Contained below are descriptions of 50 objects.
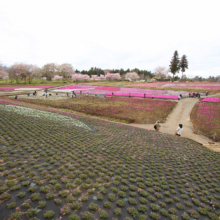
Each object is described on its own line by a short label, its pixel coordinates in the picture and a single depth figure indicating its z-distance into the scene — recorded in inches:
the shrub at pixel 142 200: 218.2
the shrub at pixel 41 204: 179.6
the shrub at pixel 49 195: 195.3
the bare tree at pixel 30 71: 3105.3
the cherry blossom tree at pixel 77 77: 3794.3
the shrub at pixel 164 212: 200.2
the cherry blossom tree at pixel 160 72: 4336.6
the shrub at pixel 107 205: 197.9
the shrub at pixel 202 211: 211.9
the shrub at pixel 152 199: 224.7
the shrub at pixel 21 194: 190.5
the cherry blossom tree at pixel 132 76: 4613.7
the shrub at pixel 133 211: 192.4
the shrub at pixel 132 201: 212.1
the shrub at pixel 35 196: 189.0
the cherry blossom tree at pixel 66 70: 4178.2
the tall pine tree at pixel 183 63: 2977.4
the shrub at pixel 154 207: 207.3
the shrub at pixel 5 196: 182.4
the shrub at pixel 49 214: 167.6
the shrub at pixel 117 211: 189.0
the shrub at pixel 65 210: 176.6
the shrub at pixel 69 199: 195.5
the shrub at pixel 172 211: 207.0
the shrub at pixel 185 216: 199.5
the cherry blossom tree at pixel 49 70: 4087.1
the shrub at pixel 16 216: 158.2
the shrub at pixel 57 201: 188.7
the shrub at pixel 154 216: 192.1
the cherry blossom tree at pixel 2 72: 2868.1
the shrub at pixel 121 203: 204.8
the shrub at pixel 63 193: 203.6
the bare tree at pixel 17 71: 3009.4
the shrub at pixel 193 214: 204.7
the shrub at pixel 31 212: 165.0
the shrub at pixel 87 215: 175.0
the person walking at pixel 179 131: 604.2
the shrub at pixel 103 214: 180.7
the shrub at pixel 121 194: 223.8
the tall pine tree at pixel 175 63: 2957.7
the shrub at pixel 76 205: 186.4
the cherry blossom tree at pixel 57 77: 4106.5
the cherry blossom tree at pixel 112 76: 4733.8
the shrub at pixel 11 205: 171.0
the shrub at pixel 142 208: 202.6
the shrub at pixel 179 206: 219.0
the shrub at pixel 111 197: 211.8
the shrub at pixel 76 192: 211.0
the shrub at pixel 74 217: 169.9
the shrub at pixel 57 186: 216.4
